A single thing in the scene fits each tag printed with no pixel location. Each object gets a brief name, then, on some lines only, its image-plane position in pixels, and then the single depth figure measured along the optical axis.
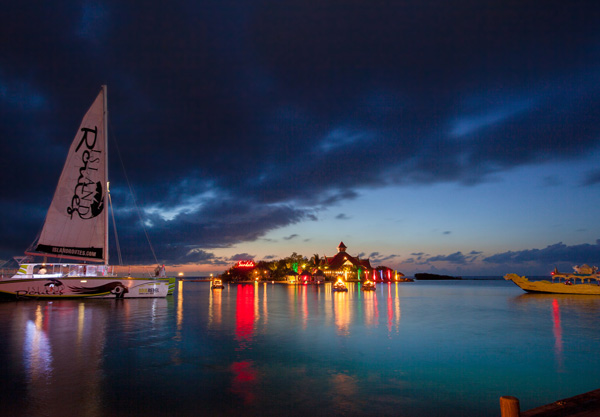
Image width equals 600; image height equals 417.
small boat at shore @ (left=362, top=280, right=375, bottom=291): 90.64
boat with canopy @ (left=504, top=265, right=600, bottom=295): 70.75
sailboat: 40.69
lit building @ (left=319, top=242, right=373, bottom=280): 170.62
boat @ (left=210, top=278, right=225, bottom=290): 106.59
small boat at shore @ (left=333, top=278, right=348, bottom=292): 86.04
